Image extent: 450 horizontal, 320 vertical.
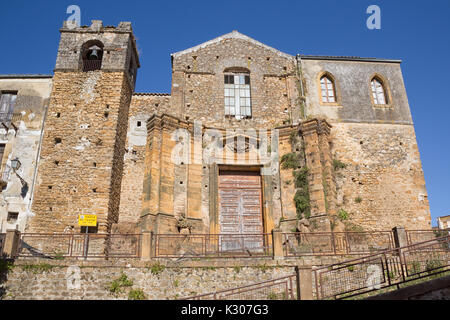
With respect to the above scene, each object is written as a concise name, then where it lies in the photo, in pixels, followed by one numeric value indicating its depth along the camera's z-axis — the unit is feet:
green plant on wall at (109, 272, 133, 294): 37.01
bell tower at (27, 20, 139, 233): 48.98
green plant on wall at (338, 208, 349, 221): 53.01
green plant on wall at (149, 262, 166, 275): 37.99
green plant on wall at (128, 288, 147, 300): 36.58
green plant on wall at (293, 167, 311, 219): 52.44
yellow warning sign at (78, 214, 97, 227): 47.19
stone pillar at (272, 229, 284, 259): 39.81
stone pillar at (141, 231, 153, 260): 39.01
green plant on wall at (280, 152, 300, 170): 55.88
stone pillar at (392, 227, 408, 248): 42.32
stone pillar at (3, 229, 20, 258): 38.65
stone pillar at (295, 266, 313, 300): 32.76
